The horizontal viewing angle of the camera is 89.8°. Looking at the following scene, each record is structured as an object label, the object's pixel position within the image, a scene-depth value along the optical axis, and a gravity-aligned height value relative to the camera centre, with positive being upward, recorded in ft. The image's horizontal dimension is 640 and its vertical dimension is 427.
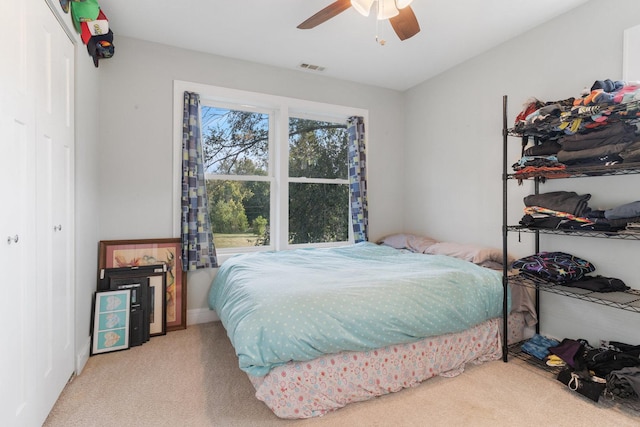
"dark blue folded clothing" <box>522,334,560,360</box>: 7.59 -3.27
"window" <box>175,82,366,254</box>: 11.07 +1.54
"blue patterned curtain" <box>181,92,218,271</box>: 9.87 +0.31
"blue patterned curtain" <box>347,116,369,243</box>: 12.51 +1.22
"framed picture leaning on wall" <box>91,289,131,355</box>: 8.16 -2.94
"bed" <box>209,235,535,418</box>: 5.37 -2.16
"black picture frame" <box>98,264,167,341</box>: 8.85 -2.13
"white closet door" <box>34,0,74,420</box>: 5.13 -0.04
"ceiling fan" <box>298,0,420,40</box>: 6.06 +3.92
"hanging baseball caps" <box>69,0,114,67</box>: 6.82 +4.19
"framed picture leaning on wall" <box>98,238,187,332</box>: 9.20 -1.51
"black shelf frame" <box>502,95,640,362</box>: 5.99 -0.39
